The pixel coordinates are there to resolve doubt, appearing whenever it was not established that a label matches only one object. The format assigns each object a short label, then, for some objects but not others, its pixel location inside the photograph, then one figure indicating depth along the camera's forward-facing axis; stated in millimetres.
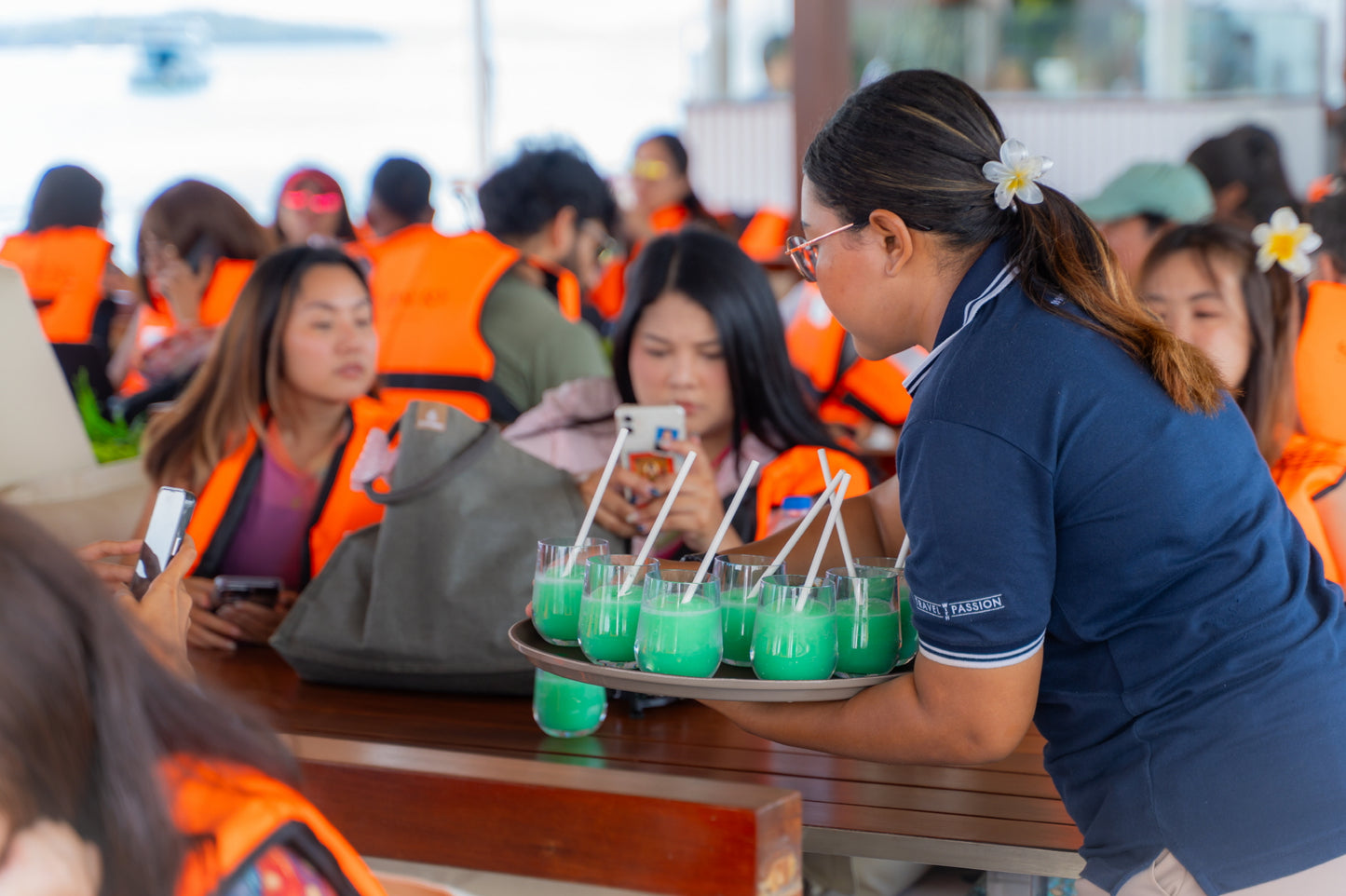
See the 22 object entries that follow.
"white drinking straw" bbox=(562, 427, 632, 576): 3142
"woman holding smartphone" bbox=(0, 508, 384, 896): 2397
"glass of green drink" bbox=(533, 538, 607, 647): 3123
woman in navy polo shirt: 2831
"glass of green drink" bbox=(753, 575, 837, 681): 3008
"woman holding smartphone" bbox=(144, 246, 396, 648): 3994
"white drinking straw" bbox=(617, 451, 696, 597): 3081
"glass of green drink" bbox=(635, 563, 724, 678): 3010
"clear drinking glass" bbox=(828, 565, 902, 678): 3046
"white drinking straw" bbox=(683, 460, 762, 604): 3013
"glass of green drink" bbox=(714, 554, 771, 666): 3084
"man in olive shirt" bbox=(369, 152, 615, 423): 5363
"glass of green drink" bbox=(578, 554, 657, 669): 3062
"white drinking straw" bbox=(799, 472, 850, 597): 3008
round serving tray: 2987
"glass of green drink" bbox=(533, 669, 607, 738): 3301
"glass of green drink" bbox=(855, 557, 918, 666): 3075
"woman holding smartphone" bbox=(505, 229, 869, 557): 3882
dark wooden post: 7379
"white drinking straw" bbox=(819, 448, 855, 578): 3095
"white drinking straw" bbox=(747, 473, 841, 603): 3067
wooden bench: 2722
